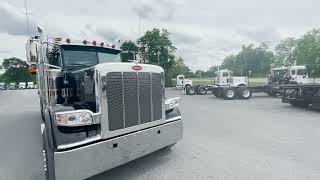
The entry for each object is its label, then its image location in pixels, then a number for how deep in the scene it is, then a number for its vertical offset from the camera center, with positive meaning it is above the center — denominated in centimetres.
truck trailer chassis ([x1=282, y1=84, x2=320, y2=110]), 698 -80
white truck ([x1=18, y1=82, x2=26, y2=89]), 4823 -55
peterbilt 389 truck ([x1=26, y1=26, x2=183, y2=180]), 190 -55
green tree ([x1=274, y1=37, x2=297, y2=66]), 3523 +694
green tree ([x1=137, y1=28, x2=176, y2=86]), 2665 +577
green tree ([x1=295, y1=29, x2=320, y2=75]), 2535 +483
